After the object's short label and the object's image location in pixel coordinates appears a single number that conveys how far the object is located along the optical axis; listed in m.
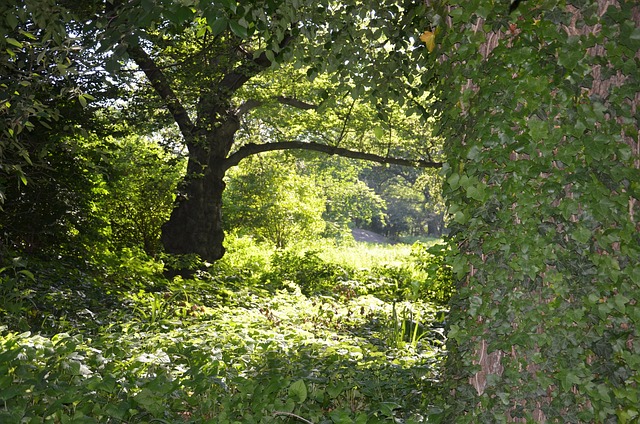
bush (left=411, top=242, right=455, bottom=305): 10.44
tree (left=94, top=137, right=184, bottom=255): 11.21
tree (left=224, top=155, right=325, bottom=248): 16.83
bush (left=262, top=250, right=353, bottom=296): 11.26
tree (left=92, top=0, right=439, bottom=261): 3.13
